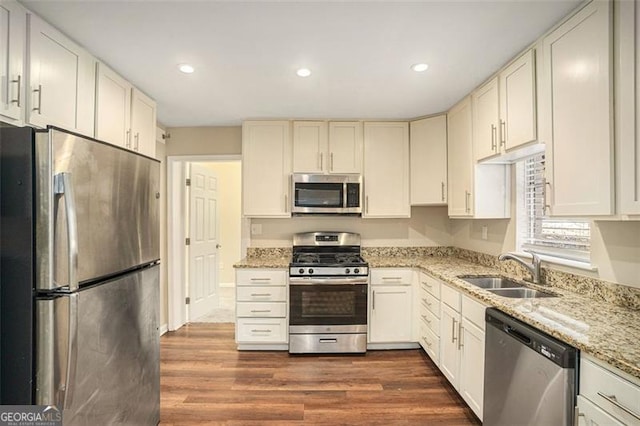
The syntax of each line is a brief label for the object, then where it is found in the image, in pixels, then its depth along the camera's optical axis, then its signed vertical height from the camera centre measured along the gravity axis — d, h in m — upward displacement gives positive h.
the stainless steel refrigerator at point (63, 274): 1.23 -0.25
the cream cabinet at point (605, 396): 1.01 -0.63
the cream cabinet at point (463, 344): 1.94 -0.90
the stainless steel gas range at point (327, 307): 3.01 -0.89
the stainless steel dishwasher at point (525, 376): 1.24 -0.73
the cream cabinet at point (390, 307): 3.09 -0.91
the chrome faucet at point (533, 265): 2.14 -0.34
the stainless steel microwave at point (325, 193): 3.31 +0.23
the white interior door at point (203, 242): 3.92 -0.36
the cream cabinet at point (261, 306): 3.08 -0.90
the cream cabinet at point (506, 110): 1.89 +0.73
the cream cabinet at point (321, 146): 3.35 +0.74
